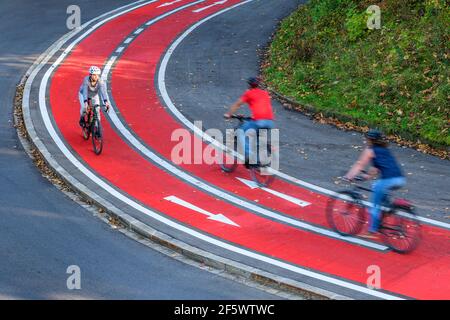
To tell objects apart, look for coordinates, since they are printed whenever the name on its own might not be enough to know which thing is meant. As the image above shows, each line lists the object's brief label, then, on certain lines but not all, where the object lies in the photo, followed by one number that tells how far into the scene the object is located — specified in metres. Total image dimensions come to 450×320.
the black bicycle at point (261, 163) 15.84
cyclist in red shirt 15.55
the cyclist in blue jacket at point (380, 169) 12.30
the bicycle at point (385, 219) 12.50
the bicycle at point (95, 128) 17.39
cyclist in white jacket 17.44
